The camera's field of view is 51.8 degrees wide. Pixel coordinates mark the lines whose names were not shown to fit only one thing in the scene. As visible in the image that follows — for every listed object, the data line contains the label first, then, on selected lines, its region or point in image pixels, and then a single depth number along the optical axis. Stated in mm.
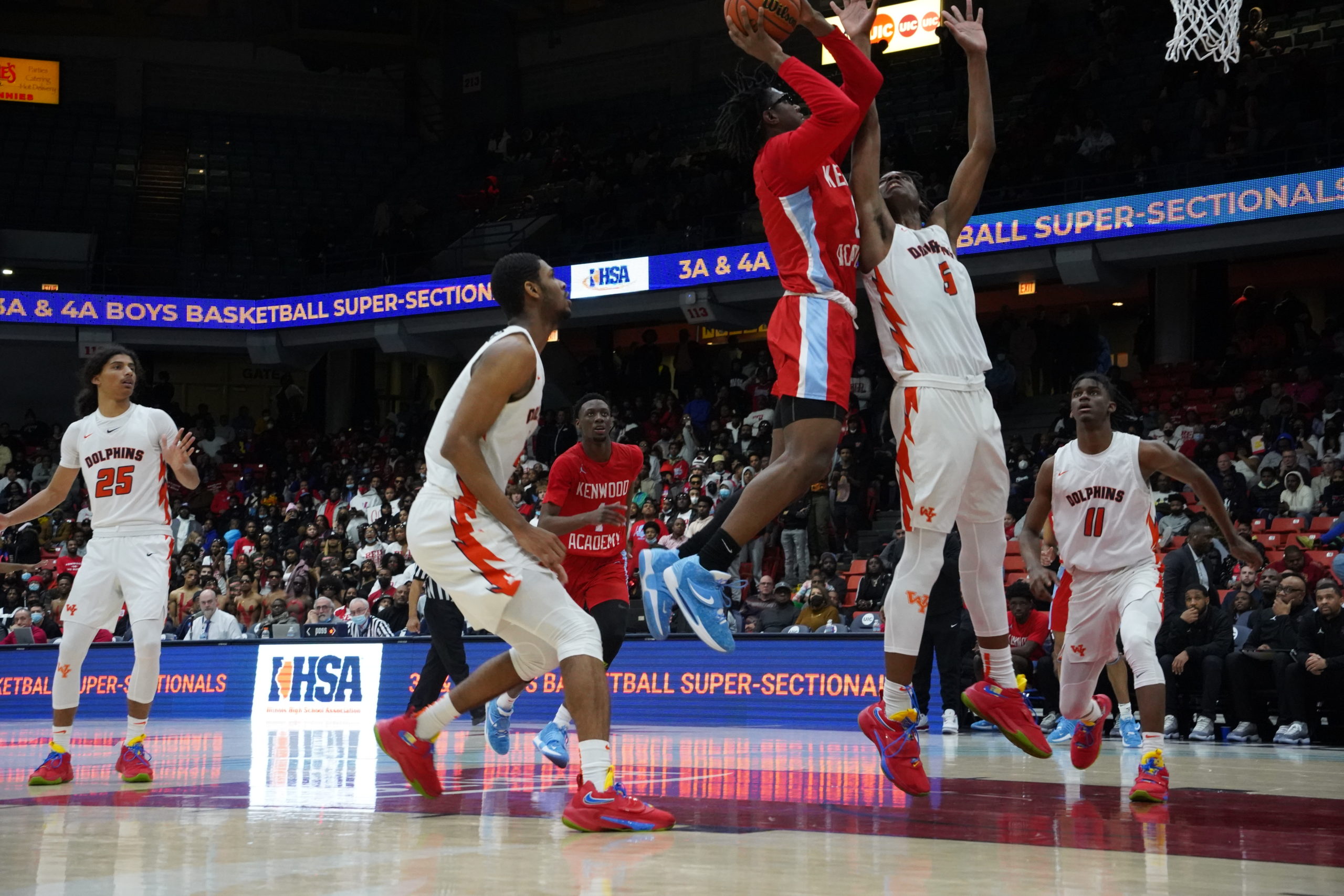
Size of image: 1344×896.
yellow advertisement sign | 28922
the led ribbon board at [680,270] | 16781
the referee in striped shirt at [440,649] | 10133
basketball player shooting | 5484
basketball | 5602
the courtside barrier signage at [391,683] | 11594
